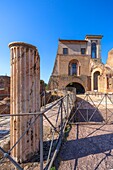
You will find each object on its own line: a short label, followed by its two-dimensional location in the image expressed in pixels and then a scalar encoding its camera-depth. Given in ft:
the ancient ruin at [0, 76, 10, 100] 43.42
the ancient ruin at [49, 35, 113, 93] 80.74
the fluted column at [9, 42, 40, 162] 7.35
